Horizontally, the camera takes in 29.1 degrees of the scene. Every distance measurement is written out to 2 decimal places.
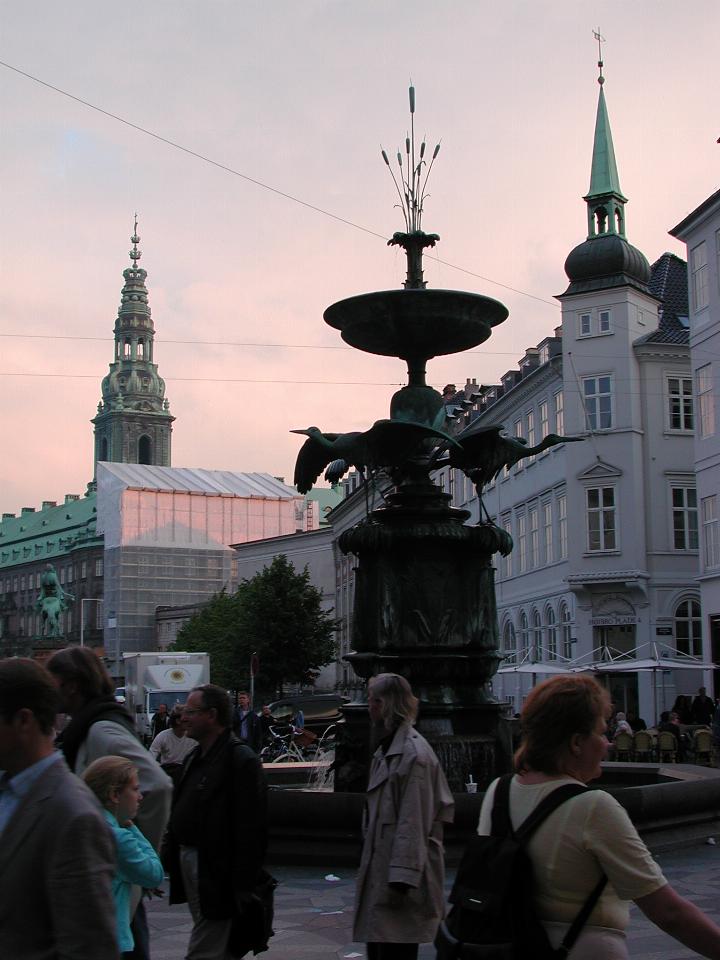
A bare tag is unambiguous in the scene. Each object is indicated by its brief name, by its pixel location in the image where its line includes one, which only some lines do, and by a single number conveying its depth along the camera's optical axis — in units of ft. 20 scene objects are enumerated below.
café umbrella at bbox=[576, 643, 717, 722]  103.45
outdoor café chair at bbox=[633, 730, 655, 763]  76.69
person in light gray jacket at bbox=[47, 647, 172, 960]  17.24
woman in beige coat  19.60
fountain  41.16
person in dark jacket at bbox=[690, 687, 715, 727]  105.29
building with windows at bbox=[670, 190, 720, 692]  122.83
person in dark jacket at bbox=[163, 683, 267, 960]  19.63
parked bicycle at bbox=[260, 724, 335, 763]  84.21
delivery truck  157.38
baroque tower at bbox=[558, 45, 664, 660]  144.05
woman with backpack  11.75
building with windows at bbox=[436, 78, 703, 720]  143.13
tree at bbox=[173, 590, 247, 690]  242.37
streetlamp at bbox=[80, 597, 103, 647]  390.38
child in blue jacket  15.74
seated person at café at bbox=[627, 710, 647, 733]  100.97
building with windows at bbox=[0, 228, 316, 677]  368.89
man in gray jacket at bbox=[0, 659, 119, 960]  10.62
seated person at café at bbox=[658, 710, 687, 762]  78.18
